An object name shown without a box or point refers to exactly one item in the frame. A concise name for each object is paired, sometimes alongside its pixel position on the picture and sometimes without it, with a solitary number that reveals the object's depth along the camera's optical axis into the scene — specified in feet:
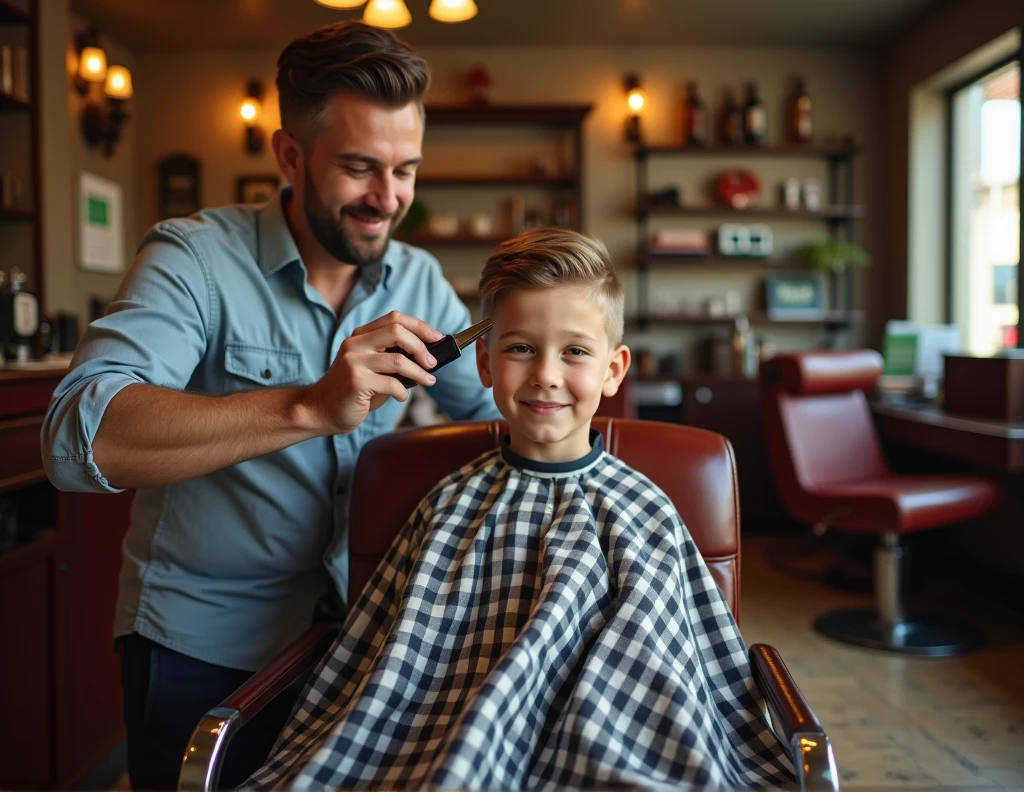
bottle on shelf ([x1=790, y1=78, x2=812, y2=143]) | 18.67
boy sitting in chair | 3.60
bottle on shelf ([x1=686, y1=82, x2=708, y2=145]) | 18.75
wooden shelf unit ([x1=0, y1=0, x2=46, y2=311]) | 12.50
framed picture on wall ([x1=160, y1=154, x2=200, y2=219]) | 19.39
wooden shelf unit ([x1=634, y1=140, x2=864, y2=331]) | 18.67
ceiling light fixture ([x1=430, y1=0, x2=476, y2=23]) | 11.14
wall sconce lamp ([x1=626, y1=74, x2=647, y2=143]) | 18.72
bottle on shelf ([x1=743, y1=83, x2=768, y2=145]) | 18.63
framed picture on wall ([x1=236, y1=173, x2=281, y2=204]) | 19.30
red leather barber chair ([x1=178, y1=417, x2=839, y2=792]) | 5.00
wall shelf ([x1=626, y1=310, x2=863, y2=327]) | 18.83
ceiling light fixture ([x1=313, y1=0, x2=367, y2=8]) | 11.14
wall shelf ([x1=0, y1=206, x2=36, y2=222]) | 12.64
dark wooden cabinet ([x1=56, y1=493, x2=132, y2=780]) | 7.85
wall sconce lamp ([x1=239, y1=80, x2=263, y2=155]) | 19.04
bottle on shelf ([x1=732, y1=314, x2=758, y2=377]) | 17.52
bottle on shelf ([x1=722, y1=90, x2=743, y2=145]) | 18.83
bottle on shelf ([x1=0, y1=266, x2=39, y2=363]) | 8.89
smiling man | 4.92
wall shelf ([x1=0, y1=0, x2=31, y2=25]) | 12.21
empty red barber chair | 11.18
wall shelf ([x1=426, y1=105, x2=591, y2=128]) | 18.47
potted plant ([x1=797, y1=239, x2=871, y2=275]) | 18.25
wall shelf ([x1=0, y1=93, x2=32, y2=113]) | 12.53
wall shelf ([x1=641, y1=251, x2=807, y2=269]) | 18.93
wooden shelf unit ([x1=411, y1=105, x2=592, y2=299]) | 18.54
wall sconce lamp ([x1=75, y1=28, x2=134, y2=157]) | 16.11
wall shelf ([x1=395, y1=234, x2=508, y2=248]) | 18.61
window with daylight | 15.01
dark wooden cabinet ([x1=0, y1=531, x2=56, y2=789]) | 7.02
